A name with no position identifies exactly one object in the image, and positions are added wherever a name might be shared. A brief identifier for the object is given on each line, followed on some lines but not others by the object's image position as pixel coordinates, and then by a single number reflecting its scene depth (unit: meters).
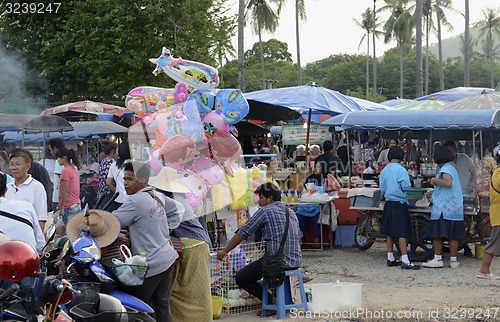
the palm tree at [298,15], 51.25
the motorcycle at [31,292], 4.46
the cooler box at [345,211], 13.86
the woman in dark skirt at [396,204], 12.09
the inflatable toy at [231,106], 9.62
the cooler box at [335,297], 8.73
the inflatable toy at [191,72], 9.81
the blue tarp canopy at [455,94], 23.42
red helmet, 4.43
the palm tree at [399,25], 65.88
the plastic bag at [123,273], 6.28
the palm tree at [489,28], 81.81
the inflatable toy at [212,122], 9.56
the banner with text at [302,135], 24.84
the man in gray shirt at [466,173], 12.91
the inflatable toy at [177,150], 8.89
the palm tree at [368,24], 76.12
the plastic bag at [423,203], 12.57
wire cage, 9.01
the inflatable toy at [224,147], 9.55
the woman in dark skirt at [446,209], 11.80
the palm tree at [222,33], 28.28
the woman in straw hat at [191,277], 7.53
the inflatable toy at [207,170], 9.20
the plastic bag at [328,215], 13.51
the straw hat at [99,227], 6.34
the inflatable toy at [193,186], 8.77
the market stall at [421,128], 12.52
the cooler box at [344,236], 14.05
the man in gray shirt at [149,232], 6.70
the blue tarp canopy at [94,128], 23.91
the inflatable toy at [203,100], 9.63
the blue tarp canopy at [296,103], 15.29
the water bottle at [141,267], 6.37
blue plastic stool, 8.68
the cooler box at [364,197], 12.97
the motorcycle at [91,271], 5.72
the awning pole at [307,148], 17.26
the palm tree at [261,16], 54.38
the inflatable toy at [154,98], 9.94
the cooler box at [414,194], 12.59
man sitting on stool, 8.55
